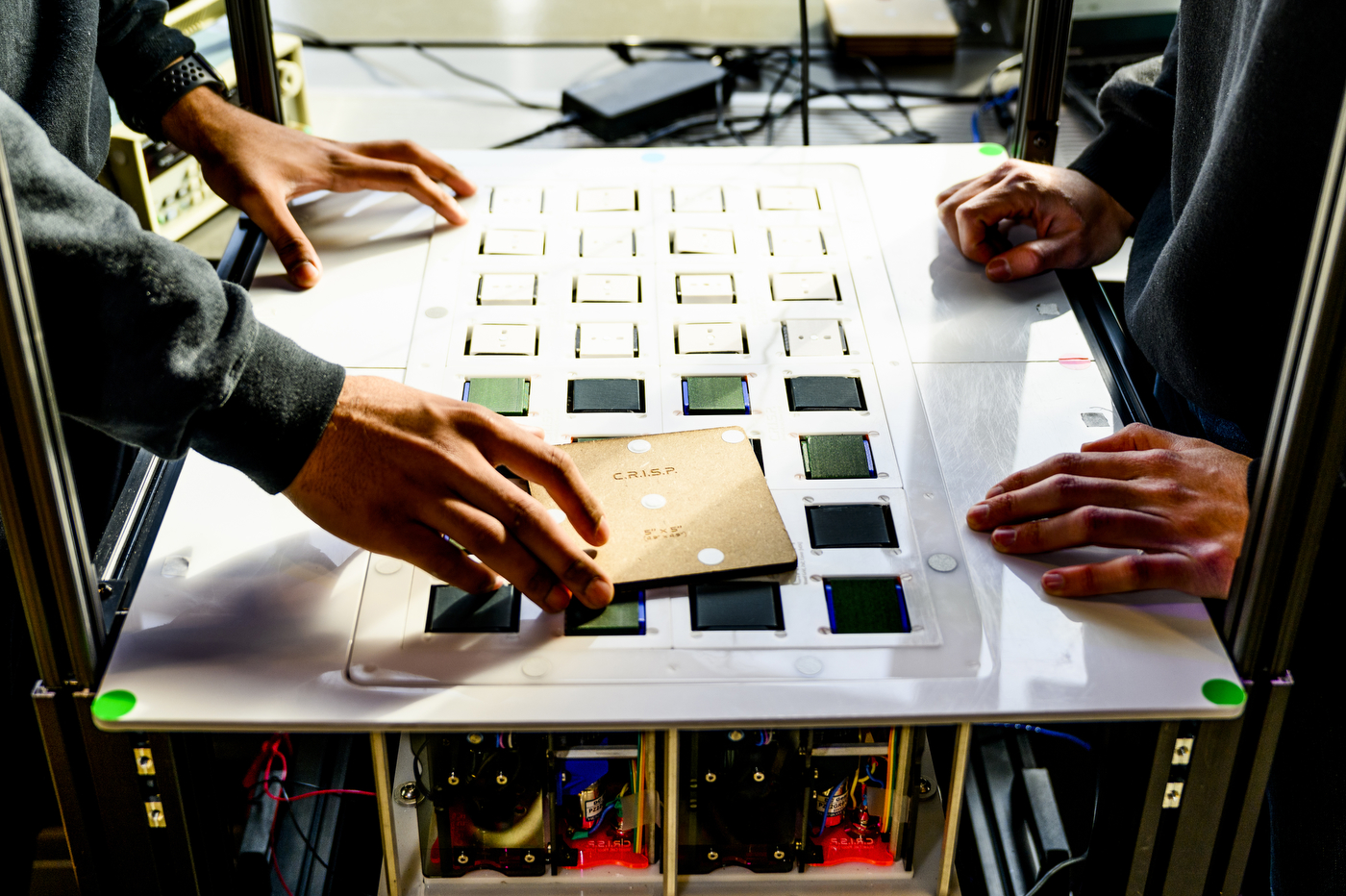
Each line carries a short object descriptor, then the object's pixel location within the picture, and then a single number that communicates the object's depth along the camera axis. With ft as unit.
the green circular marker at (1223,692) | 2.18
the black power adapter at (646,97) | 5.71
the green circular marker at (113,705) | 2.13
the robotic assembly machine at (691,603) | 2.22
